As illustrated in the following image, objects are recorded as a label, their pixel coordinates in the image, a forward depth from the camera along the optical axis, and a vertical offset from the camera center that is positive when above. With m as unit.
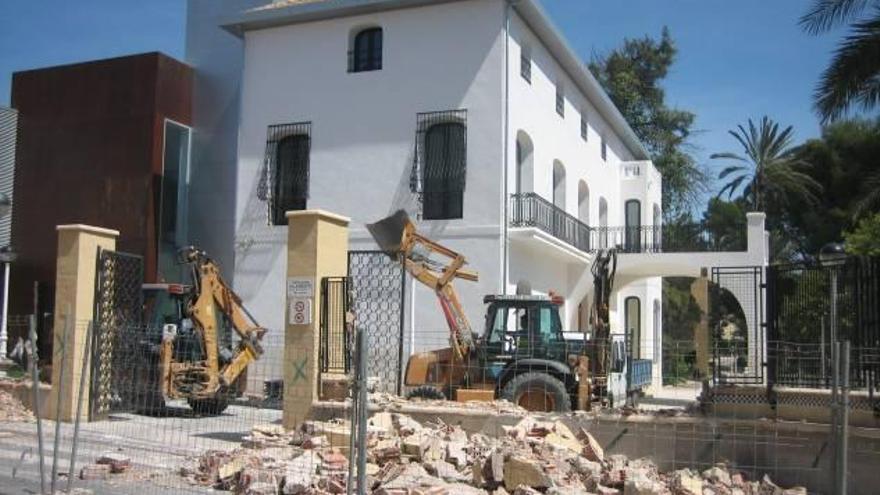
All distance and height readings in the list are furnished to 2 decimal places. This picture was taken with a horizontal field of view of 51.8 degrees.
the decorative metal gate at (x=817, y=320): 9.74 +0.23
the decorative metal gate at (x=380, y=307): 18.34 +0.50
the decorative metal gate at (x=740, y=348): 10.88 -0.13
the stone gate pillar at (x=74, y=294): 14.23 +0.47
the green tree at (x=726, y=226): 25.95 +4.55
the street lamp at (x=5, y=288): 21.39 +0.86
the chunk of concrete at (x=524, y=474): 8.63 -1.34
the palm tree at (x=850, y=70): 17.58 +5.27
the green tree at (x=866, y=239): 16.47 +1.89
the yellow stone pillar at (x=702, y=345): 11.67 -0.11
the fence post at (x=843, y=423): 6.00 -0.55
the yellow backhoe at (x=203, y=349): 15.80 -0.41
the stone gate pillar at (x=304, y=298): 12.08 +0.41
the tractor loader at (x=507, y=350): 13.95 -0.27
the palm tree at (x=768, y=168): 44.38 +8.60
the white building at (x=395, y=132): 20.08 +4.72
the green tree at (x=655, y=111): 42.91 +10.73
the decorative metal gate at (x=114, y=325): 14.30 -0.01
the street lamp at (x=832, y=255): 9.98 +0.93
